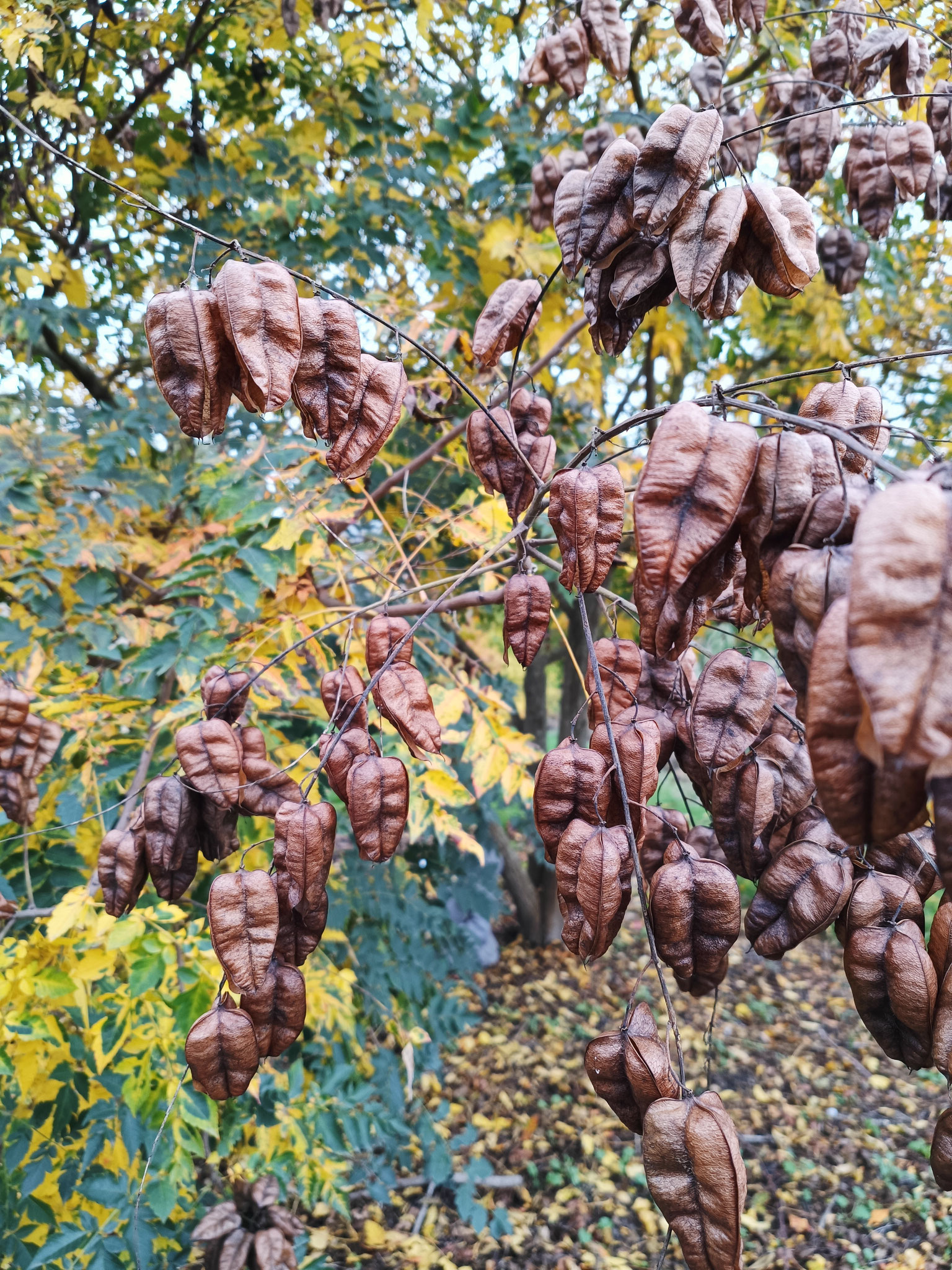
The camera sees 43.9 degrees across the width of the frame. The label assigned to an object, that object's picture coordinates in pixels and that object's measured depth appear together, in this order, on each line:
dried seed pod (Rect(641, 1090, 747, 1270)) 0.35
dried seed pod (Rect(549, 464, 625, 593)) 0.41
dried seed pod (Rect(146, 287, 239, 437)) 0.38
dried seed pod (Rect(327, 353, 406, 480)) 0.43
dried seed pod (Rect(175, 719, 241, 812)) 0.46
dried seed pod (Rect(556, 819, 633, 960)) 0.39
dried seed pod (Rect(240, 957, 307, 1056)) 0.42
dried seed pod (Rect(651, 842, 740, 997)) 0.39
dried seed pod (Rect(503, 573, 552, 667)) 0.47
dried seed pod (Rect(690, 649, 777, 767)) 0.40
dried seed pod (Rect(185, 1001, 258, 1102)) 0.40
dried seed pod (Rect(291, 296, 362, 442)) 0.40
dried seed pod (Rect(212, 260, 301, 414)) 0.38
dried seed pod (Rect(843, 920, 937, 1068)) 0.37
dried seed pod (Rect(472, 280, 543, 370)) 0.51
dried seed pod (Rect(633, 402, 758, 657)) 0.33
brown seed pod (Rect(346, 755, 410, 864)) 0.44
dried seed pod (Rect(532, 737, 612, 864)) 0.41
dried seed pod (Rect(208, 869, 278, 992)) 0.40
